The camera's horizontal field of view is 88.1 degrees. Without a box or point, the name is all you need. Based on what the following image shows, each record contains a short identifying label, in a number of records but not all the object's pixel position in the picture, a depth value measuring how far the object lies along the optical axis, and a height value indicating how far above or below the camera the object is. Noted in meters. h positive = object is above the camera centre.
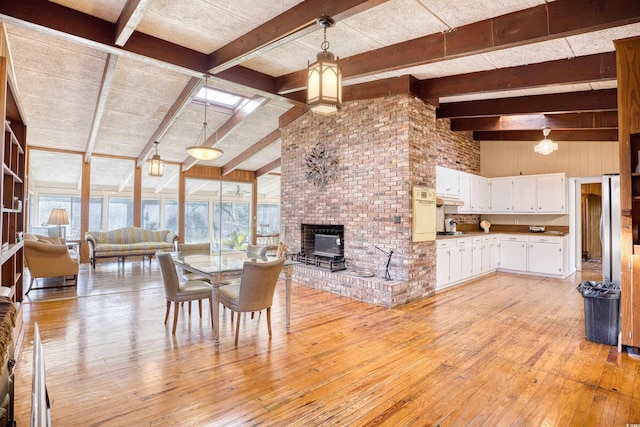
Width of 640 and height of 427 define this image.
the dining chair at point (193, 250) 4.52 -0.46
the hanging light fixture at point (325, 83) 2.59 +1.07
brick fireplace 4.86 +0.43
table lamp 6.71 +0.00
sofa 7.44 -0.59
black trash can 3.27 -0.97
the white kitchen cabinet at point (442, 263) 5.49 -0.76
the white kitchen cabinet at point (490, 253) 6.78 -0.73
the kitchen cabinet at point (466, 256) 6.07 -0.71
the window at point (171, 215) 9.96 +0.10
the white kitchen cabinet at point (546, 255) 6.50 -0.73
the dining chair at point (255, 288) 3.11 -0.68
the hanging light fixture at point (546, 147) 5.51 +1.21
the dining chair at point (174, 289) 3.42 -0.76
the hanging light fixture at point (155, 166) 6.60 +1.04
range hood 5.86 +0.32
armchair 4.92 -0.65
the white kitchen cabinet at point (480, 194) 7.25 +0.56
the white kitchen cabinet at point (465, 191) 6.82 +0.59
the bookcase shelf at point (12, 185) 2.94 +0.37
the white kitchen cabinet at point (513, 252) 6.95 -0.72
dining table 3.17 -0.50
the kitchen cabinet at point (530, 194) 6.95 +0.54
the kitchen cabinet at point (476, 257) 6.41 -0.75
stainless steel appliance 3.94 -0.10
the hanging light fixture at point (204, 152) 4.28 +0.87
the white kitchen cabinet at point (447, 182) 6.13 +0.70
